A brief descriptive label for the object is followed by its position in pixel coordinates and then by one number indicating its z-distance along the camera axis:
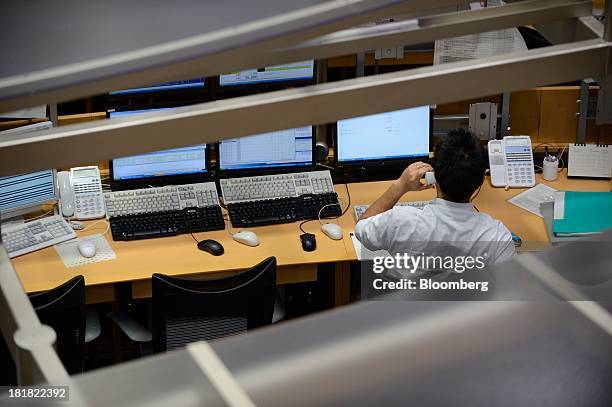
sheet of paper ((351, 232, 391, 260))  3.44
